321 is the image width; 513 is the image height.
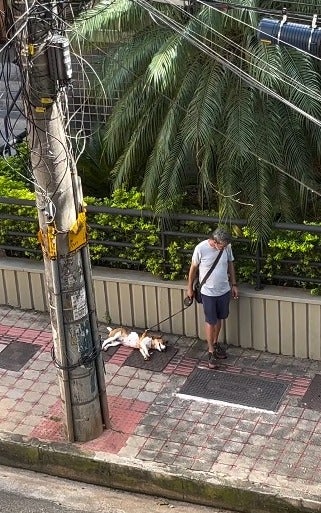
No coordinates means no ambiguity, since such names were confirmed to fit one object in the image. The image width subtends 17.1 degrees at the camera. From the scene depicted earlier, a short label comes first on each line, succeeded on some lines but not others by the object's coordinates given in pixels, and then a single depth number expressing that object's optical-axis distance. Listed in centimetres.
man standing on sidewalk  1106
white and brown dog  1189
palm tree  1079
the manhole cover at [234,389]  1099
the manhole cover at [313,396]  1086
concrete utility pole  877
